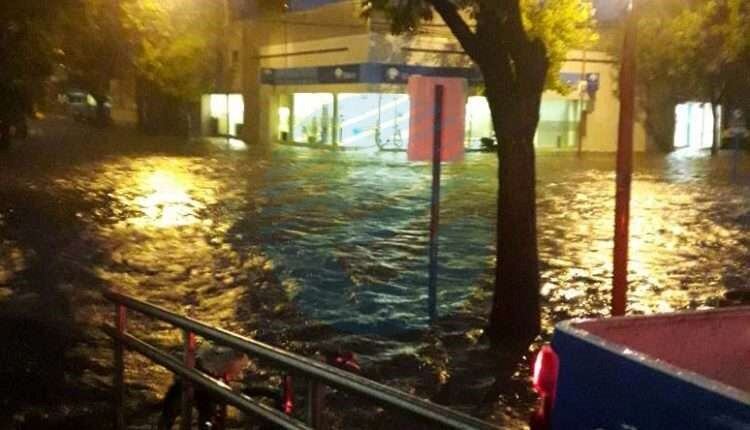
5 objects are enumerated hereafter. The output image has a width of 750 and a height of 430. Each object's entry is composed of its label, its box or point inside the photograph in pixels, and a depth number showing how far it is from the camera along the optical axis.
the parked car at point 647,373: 3.33
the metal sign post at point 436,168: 10.70
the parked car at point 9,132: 29.88
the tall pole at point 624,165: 9.07
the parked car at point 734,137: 49.09
